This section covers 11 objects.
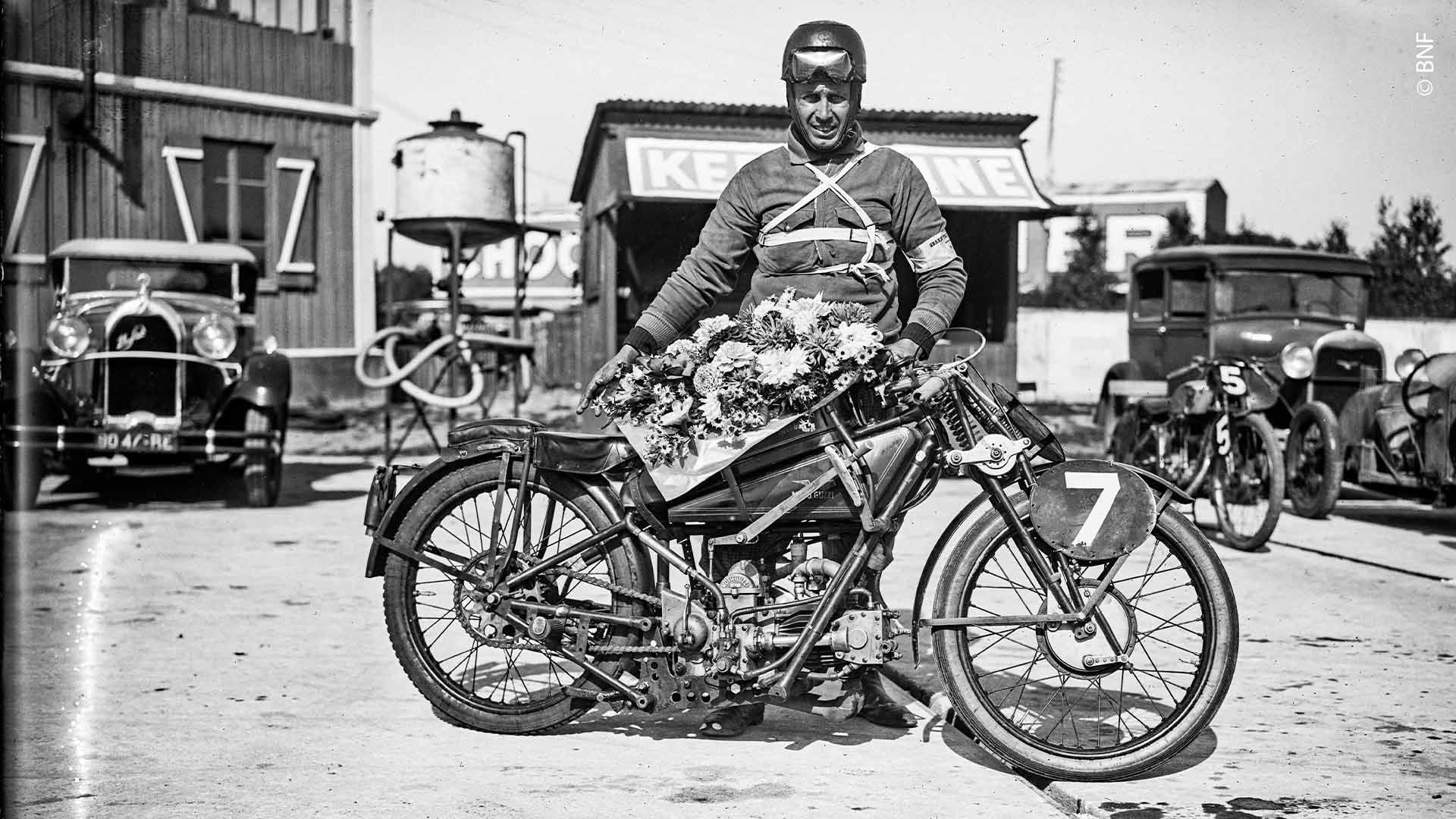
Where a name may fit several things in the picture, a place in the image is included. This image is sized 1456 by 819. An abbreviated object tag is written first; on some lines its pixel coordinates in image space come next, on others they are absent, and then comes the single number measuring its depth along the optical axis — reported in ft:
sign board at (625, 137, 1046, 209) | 41.09
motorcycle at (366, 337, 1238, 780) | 11.60
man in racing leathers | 12.89
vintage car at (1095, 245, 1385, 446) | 38.34
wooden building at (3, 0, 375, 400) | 53.11
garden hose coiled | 35.45
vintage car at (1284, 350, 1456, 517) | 26.94
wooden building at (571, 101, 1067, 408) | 41.39
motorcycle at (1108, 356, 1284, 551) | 26.08
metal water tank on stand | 43.98
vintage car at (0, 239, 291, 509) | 30.37
